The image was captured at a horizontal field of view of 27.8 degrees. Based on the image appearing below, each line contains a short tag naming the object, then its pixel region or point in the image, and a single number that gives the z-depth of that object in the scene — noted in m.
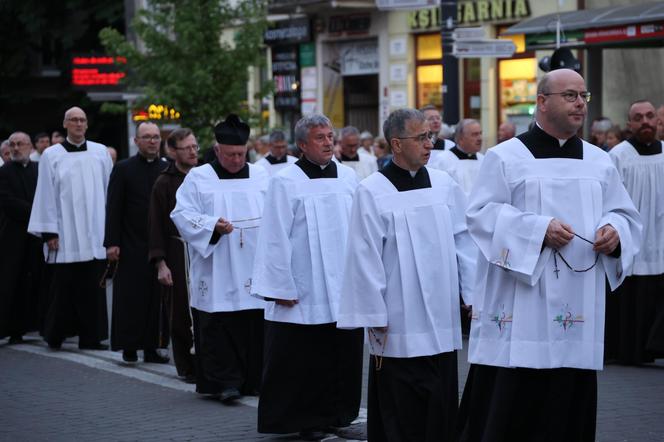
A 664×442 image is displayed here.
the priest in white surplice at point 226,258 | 10.27
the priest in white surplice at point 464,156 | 13.98
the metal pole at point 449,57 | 17.05
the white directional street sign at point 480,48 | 16.30
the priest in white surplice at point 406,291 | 7.47
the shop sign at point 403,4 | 16.14
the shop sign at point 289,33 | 33.56
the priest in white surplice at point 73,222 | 13.59
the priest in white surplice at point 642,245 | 11.83
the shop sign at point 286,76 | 34.28
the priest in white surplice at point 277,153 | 17.03
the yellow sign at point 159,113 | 23.83
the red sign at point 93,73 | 27.41
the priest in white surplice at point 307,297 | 8.87
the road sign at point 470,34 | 16.45
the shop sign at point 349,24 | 31.61
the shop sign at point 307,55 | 33.56
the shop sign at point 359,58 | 31.53
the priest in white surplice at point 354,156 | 17.81
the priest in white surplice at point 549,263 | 6.68
